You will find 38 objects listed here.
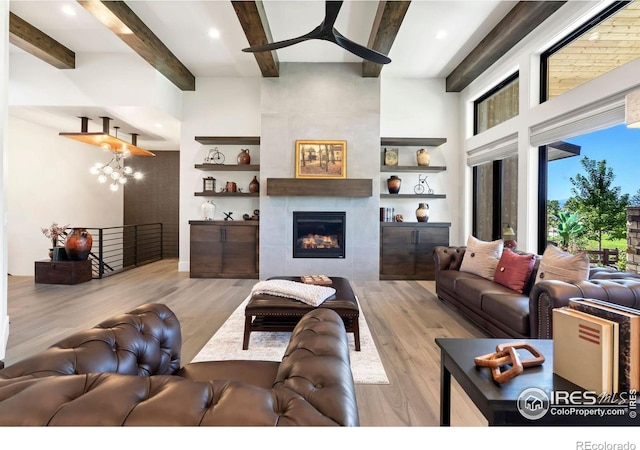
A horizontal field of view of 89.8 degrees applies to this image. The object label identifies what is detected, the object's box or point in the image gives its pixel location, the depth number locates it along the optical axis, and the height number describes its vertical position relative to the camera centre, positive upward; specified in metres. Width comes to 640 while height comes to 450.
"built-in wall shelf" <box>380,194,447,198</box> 5.77 +0.49
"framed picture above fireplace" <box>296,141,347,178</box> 5.46 +1.07
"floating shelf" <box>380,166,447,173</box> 5.75 +0.99
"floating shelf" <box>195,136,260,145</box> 5.77 +1.50
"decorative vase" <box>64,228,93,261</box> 5.19 -0.40
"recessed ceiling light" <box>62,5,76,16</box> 3.79 +2.53
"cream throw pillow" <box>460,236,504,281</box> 3.52 -0.39
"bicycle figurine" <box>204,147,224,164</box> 6.09 +1.25
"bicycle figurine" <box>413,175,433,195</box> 6.11 +0.73
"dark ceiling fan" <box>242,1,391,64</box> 2.64 +1.75
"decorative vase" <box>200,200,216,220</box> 5.82 +0.21
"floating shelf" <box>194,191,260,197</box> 5.81 +0.51
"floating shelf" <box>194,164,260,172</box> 5.80 +1.00
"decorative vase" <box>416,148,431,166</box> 5.85 +1.20
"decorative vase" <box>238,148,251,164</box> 5.90 +1.19
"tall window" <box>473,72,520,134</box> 4.66 +1.90
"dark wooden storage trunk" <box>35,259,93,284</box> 4.98 -0.80
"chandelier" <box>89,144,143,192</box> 6.78 +1.23
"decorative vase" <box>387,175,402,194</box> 5.84 +0.71
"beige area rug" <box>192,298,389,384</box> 2.25 -1.04
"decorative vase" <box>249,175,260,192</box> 5.89 +0.66
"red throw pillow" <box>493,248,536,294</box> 2.99 -0.44
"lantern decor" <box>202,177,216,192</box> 5.97 +0.70
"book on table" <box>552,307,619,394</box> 0.99 -0.41
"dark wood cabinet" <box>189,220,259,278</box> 5.60 -0.49
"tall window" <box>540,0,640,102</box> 2.91 +1.81
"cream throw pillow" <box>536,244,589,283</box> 2.43 -0.33
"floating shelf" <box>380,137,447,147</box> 5.73 +1.49
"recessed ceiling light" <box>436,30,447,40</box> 4.36 +2.60
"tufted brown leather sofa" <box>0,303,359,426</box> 0.68 -0.42
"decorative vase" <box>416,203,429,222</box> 5.79 +0.19
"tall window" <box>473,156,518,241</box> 4.84 +0.43
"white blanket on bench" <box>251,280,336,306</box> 2.62 -0.59
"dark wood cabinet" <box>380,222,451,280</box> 5.59 -0.43
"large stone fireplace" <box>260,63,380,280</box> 5.48 +1.25
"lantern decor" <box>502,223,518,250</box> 4.07 -0.20
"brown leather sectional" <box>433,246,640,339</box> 2.07 -0.63
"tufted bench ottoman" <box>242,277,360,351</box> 2.54 -0.71
